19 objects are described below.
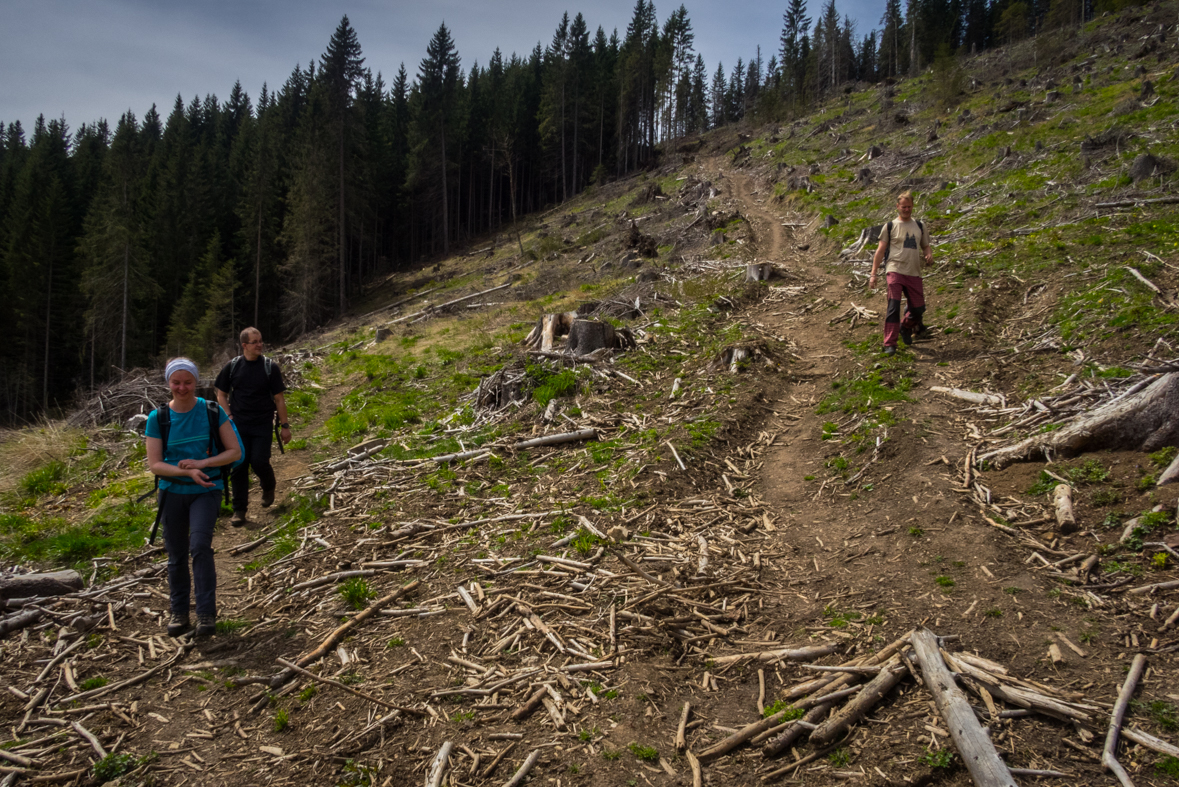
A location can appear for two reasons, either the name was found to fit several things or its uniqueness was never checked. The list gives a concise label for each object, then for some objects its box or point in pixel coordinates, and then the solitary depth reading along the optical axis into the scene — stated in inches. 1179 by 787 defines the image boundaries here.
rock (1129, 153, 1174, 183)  510.3
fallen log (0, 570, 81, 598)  232.4
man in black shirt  305.6
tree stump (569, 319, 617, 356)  442.6
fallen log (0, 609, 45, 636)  217.6
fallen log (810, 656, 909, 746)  135.3
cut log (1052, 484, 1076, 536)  189.6
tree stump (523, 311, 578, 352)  502.0
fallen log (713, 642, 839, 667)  161.9
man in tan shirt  354.9
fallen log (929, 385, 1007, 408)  276.4
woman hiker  201.3
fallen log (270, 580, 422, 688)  183.2
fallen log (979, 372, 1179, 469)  201.8
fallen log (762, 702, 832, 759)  135.9
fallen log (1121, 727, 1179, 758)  112.8
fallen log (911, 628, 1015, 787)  115.2
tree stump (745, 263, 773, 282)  622.5
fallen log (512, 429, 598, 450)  335.3
